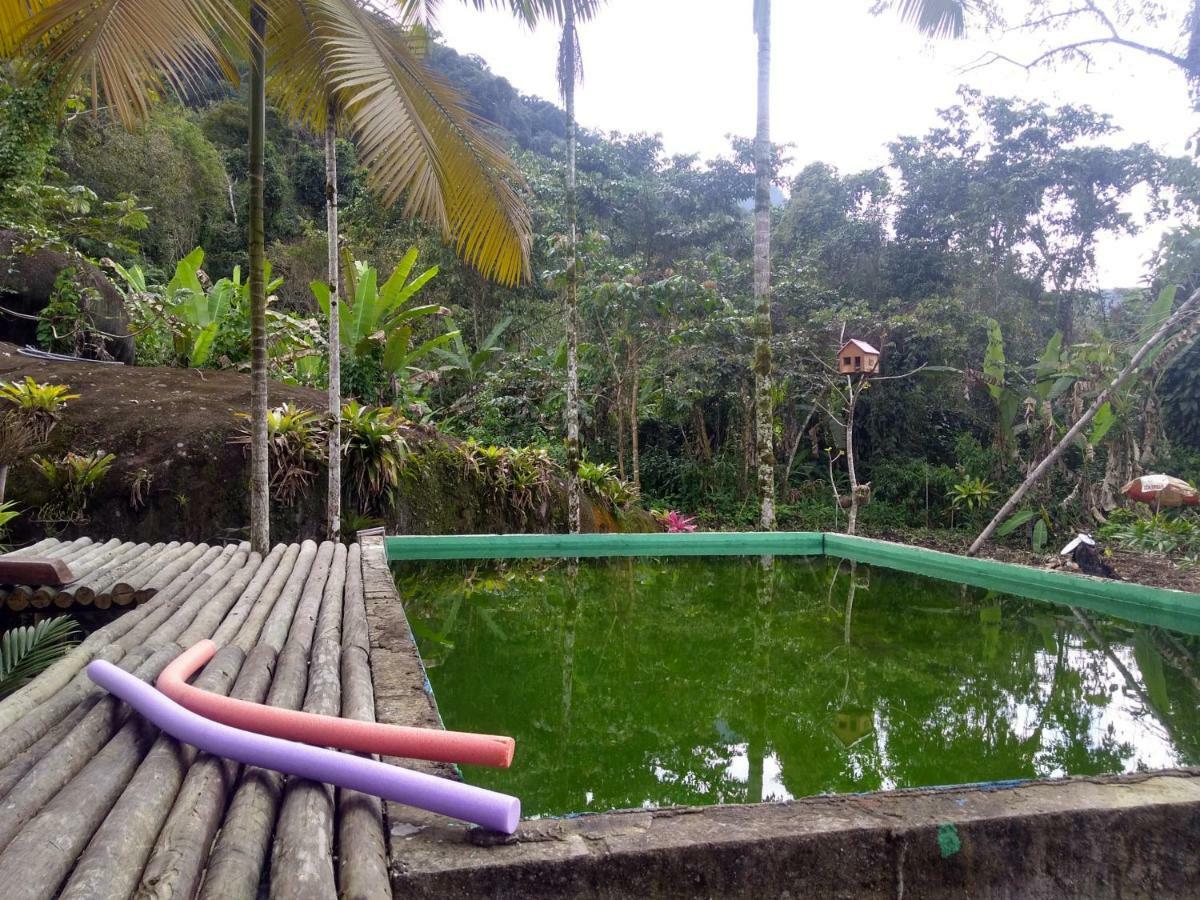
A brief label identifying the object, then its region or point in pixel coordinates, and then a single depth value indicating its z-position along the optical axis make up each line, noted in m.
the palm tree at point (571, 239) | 8.12
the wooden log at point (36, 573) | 2.79
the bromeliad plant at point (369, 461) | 6.97
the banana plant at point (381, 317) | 8.66
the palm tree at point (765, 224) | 8.11
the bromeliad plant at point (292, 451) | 6.58
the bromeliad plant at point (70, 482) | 5.88
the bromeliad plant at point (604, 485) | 9.38
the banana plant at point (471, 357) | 11.41
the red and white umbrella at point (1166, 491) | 7.81
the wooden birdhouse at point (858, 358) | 7.80
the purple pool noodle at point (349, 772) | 1.42
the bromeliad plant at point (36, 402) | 6.26
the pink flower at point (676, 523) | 10.03
